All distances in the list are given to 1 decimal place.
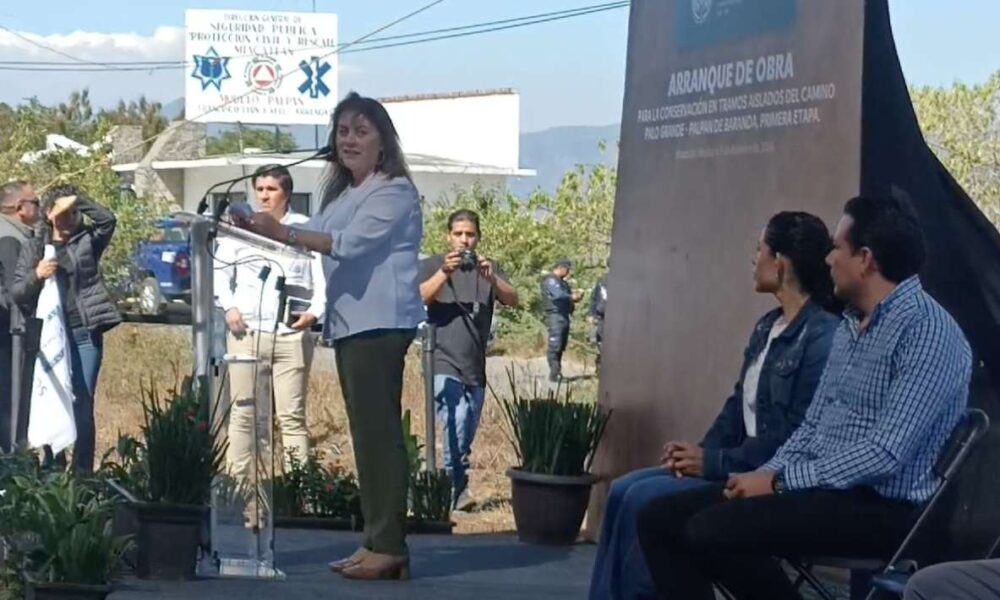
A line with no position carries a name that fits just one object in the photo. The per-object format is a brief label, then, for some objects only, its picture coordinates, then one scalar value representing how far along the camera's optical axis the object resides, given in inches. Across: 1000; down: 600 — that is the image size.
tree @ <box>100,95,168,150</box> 3358.8
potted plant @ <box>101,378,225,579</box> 297.3
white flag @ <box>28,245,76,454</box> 406.0
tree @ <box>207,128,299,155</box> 2598.4
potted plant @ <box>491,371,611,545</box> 356.8
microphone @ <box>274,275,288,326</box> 324.5
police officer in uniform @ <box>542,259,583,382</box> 990.4
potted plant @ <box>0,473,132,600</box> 277.4
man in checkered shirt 216.7
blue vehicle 1231.5
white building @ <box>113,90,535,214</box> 2151.8
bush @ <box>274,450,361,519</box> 390.0
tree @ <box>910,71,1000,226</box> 983.0
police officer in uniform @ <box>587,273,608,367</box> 980.3
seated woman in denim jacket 243.3
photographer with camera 461.7
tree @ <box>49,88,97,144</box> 2425.3
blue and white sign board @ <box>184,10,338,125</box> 2256.4
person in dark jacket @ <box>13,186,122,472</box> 433.4
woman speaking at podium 300.5
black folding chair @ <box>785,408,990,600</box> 216.1
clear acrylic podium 309.3
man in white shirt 318.3
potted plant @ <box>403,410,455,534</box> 385.4
